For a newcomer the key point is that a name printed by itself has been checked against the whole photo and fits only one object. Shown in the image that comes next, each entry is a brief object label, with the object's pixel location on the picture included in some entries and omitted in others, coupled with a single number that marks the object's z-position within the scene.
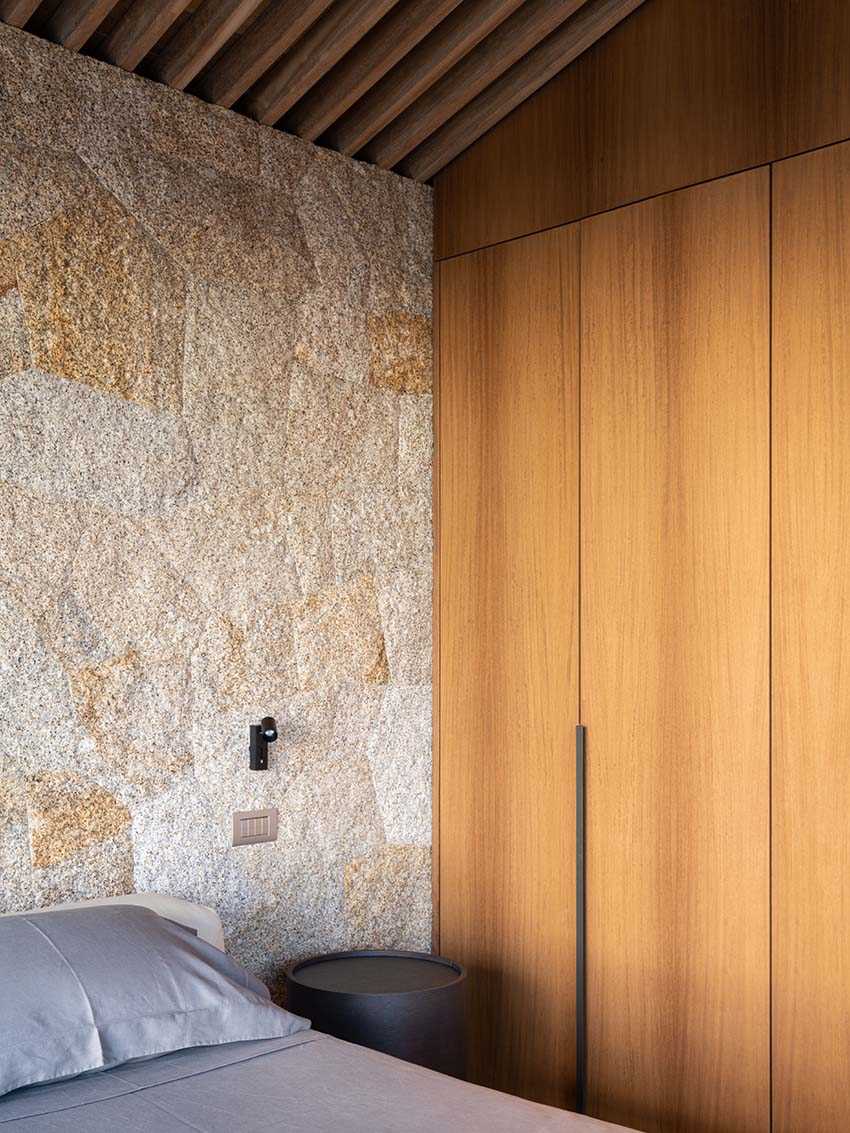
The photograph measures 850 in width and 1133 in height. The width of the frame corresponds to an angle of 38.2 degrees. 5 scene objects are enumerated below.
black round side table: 2.67
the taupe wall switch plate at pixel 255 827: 2.91
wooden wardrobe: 2.56
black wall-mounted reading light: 2.92
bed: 1.82
